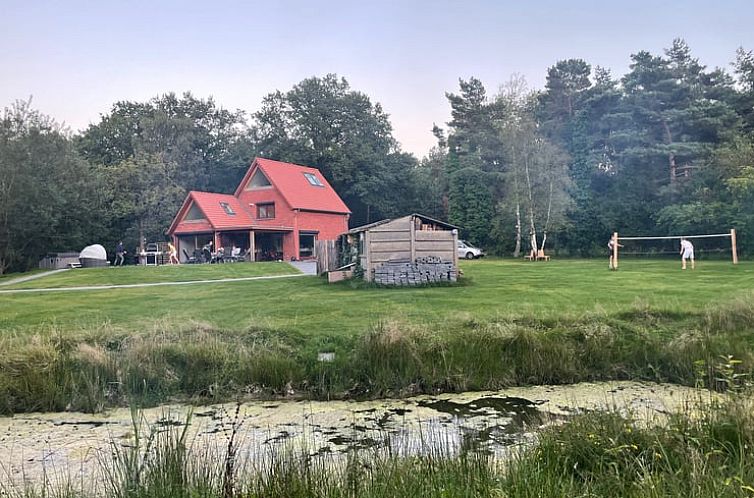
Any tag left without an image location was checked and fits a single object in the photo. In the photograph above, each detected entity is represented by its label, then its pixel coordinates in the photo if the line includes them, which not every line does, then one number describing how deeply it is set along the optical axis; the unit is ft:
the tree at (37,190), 83.10
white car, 107.45
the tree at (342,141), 141.38
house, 101.86
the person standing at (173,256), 95.16
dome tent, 93.15
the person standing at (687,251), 61.87
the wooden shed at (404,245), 49.52
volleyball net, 83.41
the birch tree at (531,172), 100.32
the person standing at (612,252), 64.89
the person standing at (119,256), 98.71
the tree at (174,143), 136.67
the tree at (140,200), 114.83
